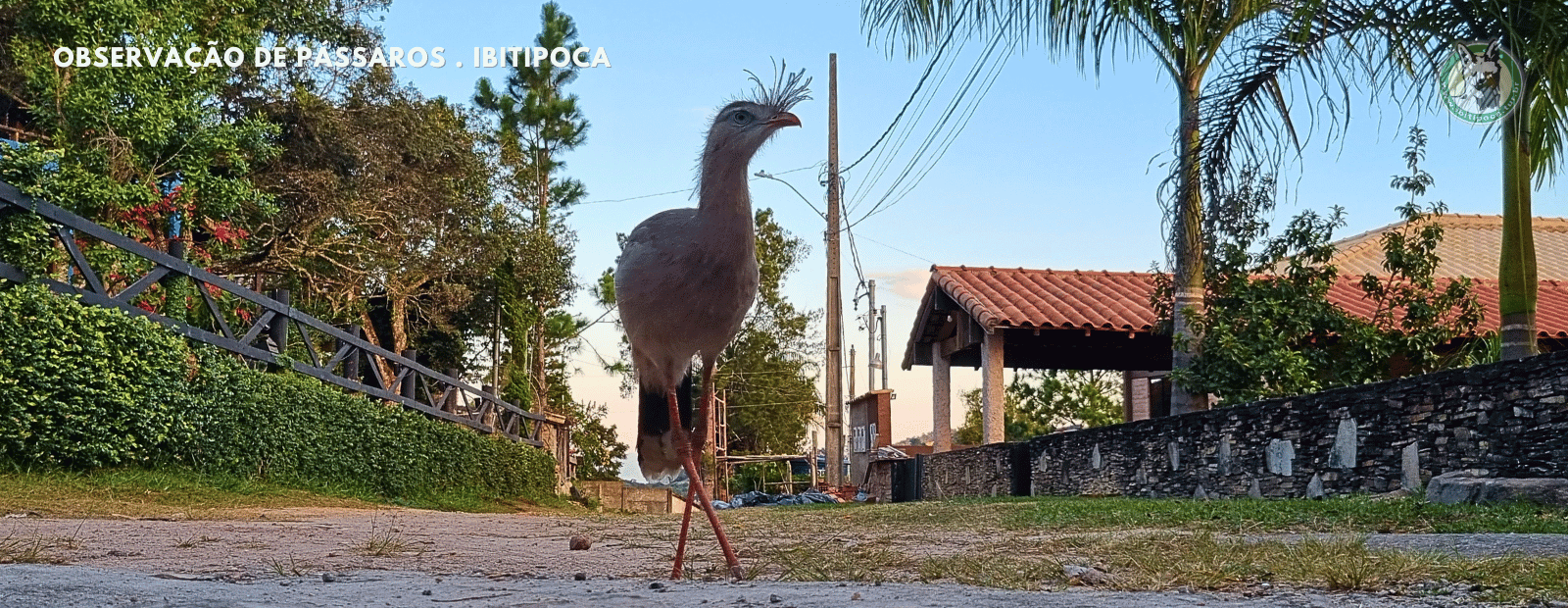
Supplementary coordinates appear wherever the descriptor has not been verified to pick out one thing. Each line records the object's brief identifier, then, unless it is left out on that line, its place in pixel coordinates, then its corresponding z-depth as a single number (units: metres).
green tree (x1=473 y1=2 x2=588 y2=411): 29.88
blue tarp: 22.31
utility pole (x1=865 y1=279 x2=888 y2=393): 34.75
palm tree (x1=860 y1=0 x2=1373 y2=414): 9.43
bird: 4.41
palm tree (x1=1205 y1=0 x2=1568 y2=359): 7.93
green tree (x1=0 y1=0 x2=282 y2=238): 14.59
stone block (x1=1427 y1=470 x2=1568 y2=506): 6.57
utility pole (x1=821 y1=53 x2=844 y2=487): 21.91
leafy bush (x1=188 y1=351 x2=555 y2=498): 11.62
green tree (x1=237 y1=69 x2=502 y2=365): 19.62
